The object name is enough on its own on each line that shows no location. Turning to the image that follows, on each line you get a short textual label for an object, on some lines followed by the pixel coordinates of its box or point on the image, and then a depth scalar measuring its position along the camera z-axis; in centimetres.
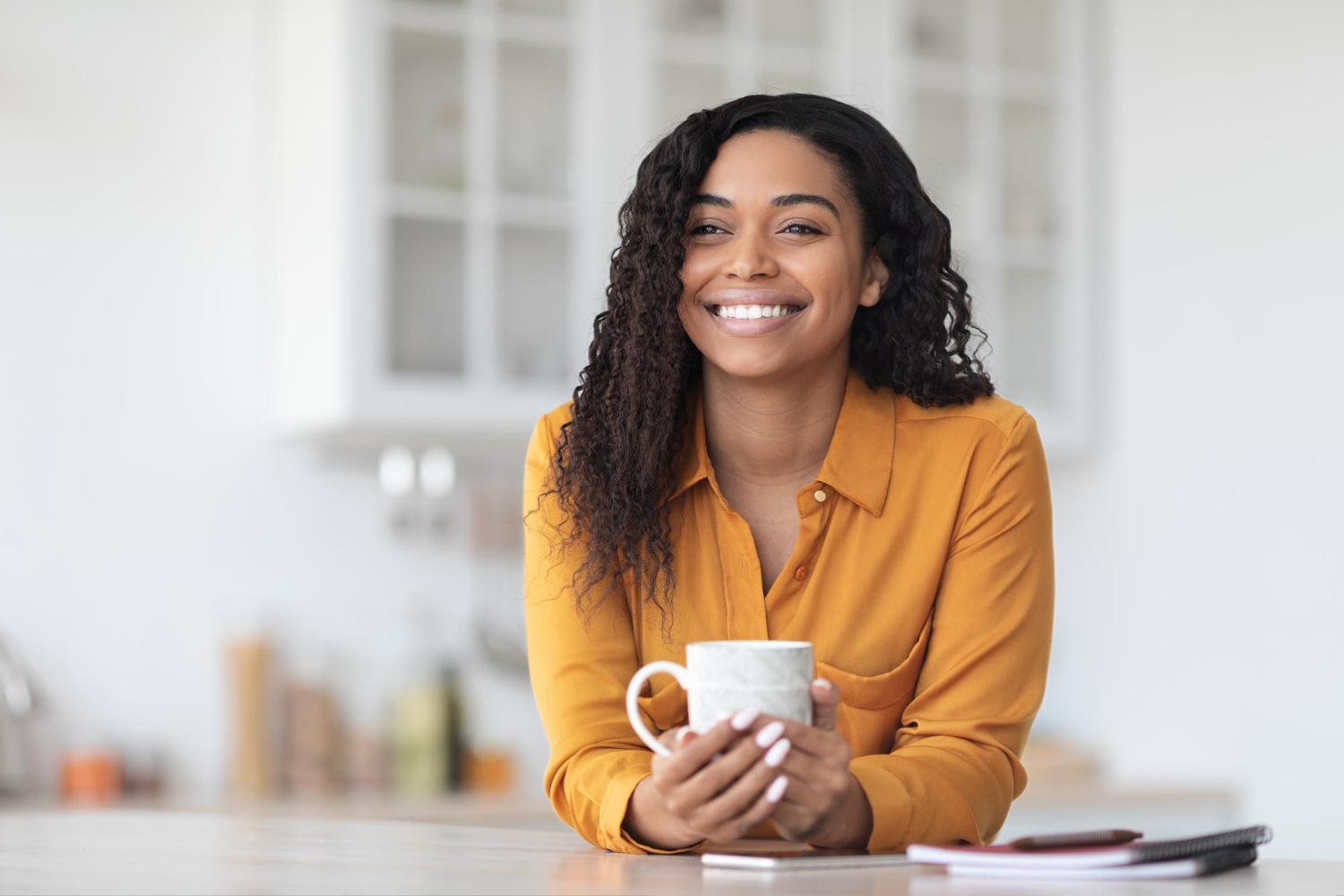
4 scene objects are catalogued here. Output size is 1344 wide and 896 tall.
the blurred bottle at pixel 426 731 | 321
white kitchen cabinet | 304
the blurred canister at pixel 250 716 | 311
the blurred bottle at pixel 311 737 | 314
